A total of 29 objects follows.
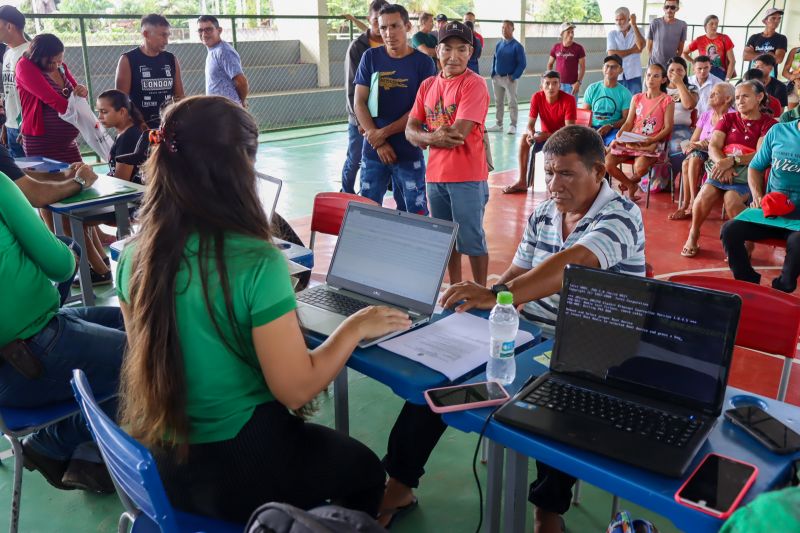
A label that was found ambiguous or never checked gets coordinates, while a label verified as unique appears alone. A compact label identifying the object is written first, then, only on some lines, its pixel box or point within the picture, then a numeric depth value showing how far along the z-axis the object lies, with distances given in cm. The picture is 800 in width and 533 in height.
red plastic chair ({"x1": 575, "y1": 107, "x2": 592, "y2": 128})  682
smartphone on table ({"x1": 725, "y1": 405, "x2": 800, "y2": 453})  135
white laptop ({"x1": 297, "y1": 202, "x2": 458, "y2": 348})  202
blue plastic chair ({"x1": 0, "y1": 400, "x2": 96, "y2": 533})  207
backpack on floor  91
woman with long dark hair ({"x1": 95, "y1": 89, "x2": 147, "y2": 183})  418
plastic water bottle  166
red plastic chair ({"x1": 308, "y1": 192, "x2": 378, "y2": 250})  325
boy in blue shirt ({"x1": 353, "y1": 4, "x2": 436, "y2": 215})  409
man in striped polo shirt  208
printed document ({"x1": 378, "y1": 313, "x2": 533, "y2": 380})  175
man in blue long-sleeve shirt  1009
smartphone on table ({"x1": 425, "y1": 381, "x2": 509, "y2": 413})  153
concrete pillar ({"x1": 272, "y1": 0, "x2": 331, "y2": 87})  1253
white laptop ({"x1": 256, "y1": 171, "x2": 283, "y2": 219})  279
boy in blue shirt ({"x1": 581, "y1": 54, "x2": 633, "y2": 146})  702
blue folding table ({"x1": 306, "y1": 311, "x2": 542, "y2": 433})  166
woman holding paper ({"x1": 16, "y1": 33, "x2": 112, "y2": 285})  464
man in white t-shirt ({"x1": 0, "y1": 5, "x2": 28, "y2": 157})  481
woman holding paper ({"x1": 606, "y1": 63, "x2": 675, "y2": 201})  635
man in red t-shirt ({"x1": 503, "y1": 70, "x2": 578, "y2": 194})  667
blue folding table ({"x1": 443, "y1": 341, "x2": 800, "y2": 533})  122
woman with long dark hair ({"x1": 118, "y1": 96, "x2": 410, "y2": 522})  148
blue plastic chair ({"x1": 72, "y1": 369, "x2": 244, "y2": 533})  126
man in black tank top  519
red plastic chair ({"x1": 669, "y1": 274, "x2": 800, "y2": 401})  201
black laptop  139
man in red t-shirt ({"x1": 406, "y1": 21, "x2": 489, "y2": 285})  361
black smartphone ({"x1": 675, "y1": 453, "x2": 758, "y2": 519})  118
